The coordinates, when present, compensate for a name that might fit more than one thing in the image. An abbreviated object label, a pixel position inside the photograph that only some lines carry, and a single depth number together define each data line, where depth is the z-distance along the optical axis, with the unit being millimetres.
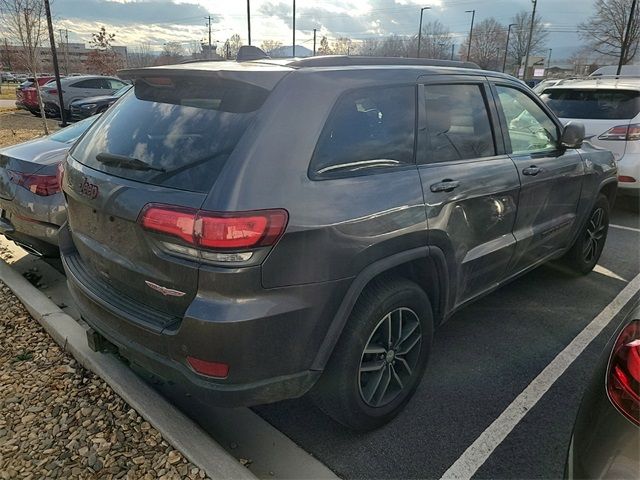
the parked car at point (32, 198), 3818
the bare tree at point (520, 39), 66700
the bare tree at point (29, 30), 12086
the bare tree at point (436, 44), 66600
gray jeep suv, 1902
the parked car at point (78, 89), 18109
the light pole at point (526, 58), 41003
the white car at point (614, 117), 6512
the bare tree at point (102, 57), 31359
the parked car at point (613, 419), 1473
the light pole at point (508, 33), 60194
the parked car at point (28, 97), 18953
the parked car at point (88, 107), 13423
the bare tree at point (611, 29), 31883
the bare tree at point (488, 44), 70875
